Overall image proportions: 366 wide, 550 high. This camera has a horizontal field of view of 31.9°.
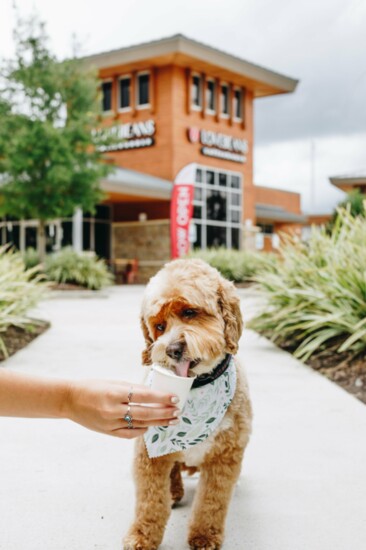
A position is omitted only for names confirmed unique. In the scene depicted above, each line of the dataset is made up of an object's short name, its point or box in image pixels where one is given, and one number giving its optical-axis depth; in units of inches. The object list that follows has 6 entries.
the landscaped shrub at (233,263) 786.8
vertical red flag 908.6
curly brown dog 94.7
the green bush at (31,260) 798.8
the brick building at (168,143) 1076.5
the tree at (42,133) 742.5
